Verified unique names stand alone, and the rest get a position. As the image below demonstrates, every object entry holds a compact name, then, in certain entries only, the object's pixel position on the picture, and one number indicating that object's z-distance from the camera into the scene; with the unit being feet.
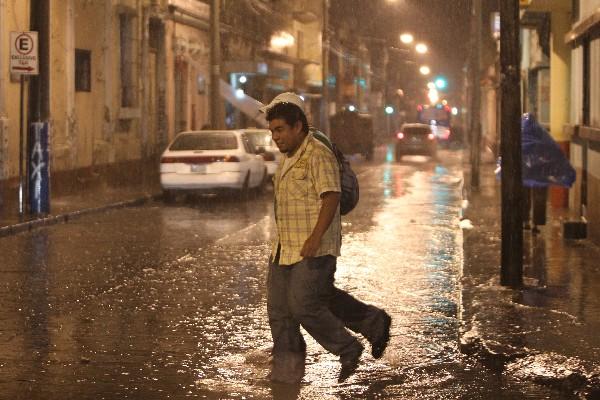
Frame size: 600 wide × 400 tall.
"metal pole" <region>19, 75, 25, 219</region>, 61.46
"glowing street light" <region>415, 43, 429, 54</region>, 290.89
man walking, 23.61
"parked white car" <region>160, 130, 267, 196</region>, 80.84
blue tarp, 51.80
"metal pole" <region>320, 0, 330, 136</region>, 159.84
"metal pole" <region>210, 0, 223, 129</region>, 102.12
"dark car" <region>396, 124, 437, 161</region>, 166.40
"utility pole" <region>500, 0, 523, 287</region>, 35.55
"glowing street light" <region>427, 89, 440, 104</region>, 382.28
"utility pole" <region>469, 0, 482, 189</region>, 95.91
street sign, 60.34
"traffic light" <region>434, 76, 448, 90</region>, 251.13
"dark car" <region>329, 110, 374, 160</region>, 167.22
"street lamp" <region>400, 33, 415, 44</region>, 258.43
